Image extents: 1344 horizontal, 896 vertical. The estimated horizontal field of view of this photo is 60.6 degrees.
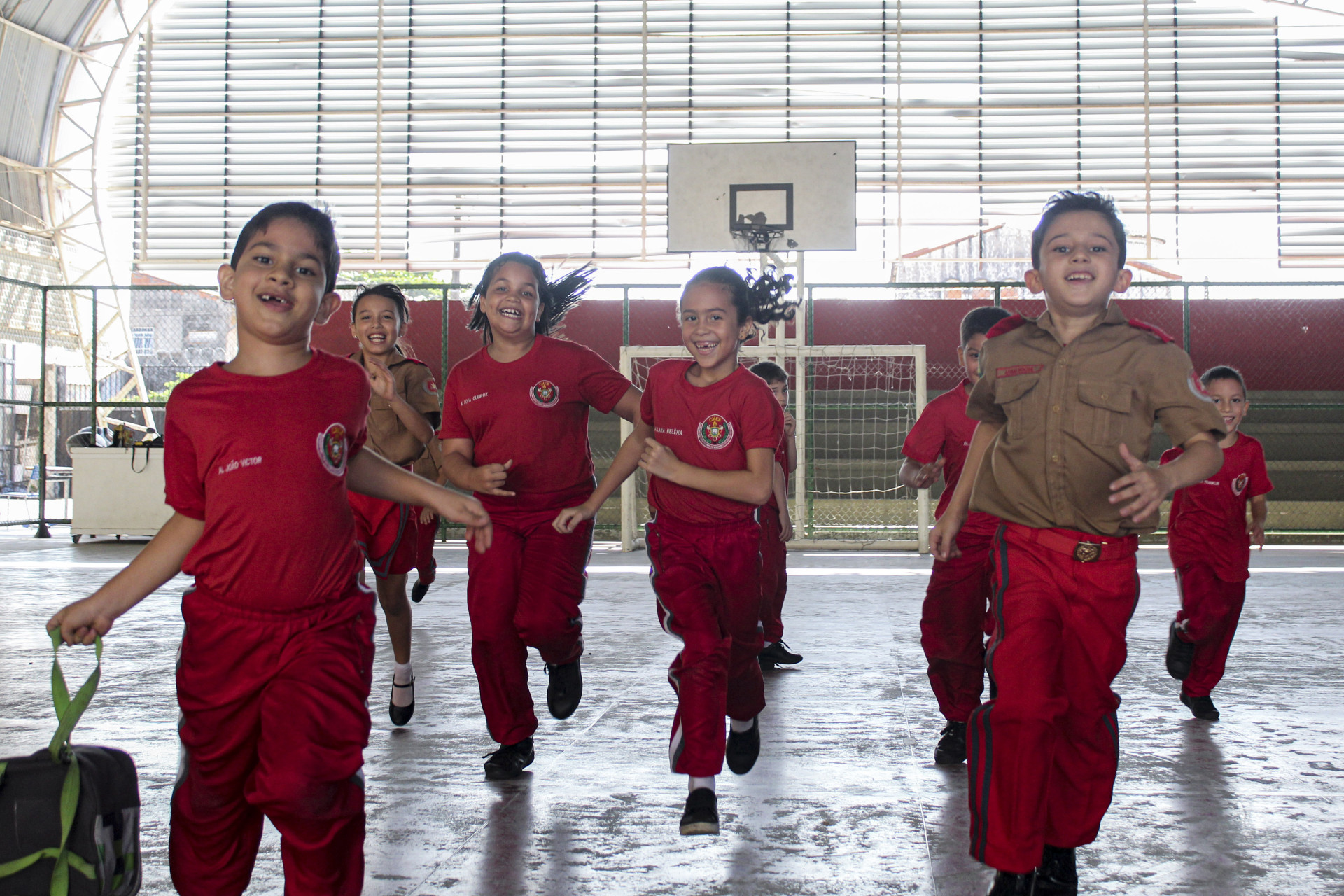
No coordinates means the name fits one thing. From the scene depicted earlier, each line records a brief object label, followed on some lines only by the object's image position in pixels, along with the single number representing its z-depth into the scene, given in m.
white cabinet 12.05
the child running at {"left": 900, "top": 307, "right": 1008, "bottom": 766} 4.05
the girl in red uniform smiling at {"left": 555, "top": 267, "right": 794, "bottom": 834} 3.32
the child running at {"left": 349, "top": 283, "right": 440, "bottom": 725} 4.48
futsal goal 12.20
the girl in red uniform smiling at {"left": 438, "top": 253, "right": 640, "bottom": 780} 3.78
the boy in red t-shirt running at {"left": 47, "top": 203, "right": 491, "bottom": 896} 2.28
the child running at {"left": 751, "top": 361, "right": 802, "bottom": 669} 5.33
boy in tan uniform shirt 2.64
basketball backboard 12.41
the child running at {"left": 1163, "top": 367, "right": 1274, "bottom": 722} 4.49
